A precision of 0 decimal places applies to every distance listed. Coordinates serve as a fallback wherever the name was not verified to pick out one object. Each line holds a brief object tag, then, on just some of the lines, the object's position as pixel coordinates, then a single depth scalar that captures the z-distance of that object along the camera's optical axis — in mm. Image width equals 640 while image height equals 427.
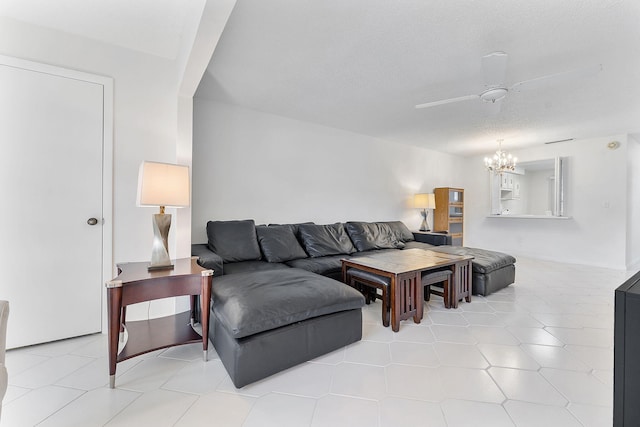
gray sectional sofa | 1640
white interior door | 1955
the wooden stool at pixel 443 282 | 2644
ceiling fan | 1917
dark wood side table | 1546
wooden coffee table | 2334
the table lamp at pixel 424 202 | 5273
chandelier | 4559
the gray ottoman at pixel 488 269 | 3164
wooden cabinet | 5673
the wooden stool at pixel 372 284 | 2408
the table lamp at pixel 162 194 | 1800
